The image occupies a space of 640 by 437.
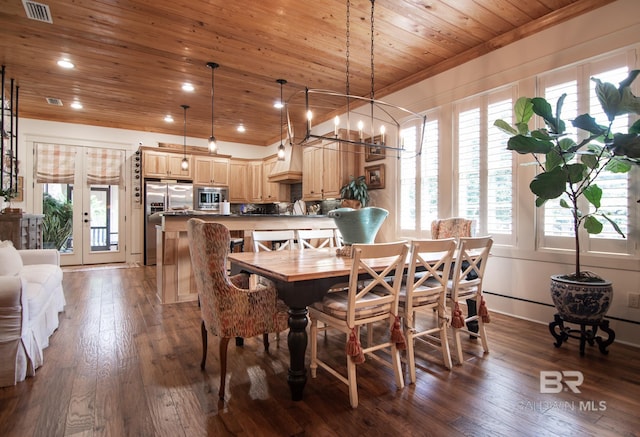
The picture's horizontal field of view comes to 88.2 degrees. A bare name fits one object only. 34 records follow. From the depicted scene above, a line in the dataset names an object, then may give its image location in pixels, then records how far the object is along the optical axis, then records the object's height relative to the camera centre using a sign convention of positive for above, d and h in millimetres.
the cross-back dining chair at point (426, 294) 2104 -507
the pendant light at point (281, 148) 4633 +1066
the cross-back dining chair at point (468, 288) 2352 -518
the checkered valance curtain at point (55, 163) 6172 +1090
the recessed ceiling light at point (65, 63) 3989 +1929
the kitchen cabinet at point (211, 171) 7332 +1132
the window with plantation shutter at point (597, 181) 2752 +331
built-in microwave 7285 +511
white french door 6340 +48
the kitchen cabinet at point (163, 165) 6668 +1137
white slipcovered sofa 2033 -655
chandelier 4793 +1767
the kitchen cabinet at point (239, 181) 7879 +937
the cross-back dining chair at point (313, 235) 3270 -150
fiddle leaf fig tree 2268 +541
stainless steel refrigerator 6594 +337
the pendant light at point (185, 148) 5758 +1584
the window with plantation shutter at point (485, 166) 3539 +610
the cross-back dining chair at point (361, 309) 1864 -549
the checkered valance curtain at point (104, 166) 6570 +1101
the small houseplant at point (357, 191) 4949 +442
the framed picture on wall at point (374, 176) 5035 +694
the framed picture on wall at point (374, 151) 4957 +1062
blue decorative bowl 2496 -12
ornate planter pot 2475 -607
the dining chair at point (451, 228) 3398 -78
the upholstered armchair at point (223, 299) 1859 -470
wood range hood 6473 +1094
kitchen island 3900 -372
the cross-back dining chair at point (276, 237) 3043 -154
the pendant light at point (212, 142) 4126 +1017
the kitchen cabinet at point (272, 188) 7559 +745
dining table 1892 -413
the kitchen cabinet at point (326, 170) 5188 +845
